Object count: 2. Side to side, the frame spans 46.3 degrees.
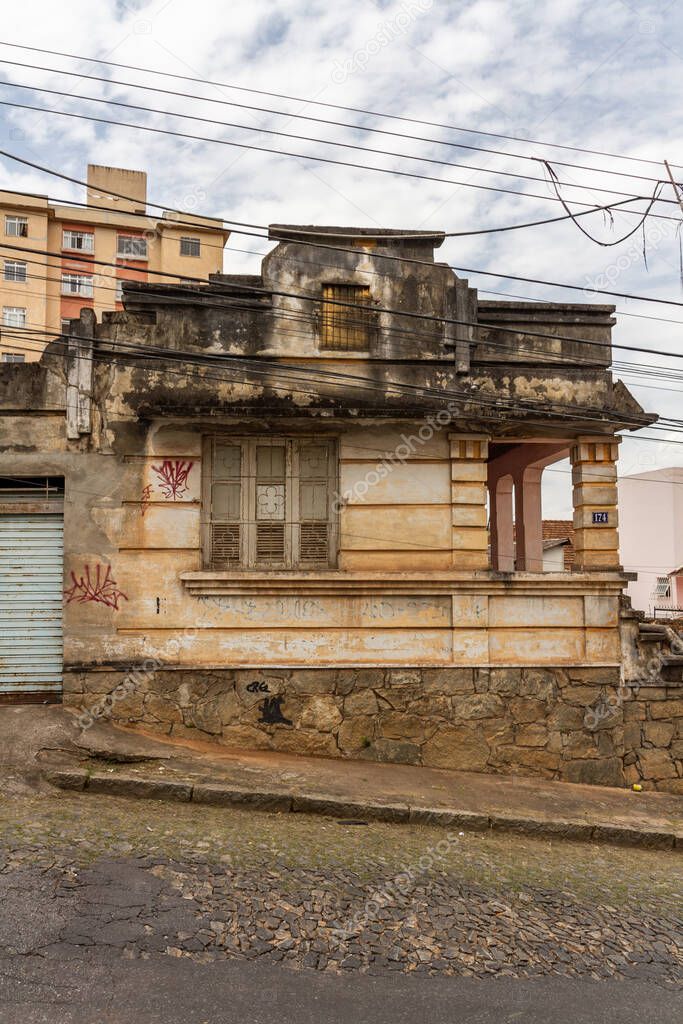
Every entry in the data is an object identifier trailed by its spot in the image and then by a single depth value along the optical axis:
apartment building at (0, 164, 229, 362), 39.22
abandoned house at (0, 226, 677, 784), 9.77
